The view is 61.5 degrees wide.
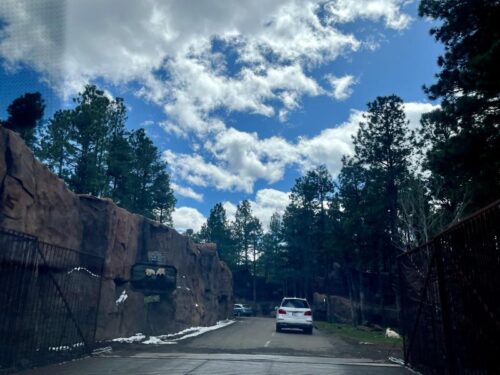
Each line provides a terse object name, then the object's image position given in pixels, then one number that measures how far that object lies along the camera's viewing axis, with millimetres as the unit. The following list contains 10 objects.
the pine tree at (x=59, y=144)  30156
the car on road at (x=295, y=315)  21703
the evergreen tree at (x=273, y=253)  64188
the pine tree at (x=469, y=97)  11734
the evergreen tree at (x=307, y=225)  54219
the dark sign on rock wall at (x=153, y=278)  17109
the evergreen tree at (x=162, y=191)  41972
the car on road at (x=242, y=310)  56825
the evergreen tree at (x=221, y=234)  71812
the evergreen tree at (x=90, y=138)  30969
